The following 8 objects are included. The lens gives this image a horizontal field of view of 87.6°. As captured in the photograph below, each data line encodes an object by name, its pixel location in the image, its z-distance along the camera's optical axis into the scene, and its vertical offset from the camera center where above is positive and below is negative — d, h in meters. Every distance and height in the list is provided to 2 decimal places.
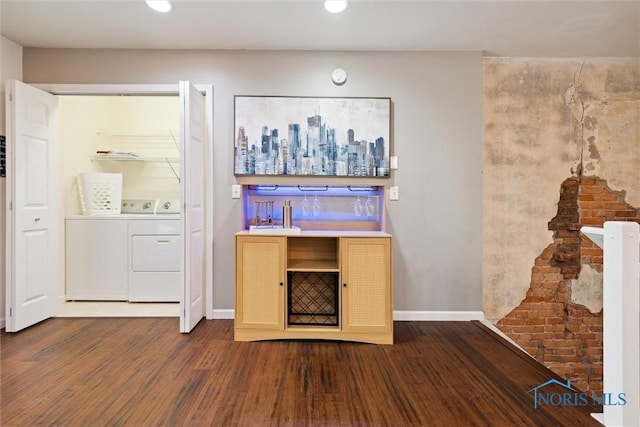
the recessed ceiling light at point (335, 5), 2.27 +1.42
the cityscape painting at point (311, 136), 2.95 +0.67
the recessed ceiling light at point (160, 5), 2.27 +1.43
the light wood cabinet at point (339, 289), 2.47 -0.58
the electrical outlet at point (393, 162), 3.00 +0.45
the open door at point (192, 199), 2.62 +0.10
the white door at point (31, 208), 2.65 +0.02
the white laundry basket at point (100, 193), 3.68 +0.20
